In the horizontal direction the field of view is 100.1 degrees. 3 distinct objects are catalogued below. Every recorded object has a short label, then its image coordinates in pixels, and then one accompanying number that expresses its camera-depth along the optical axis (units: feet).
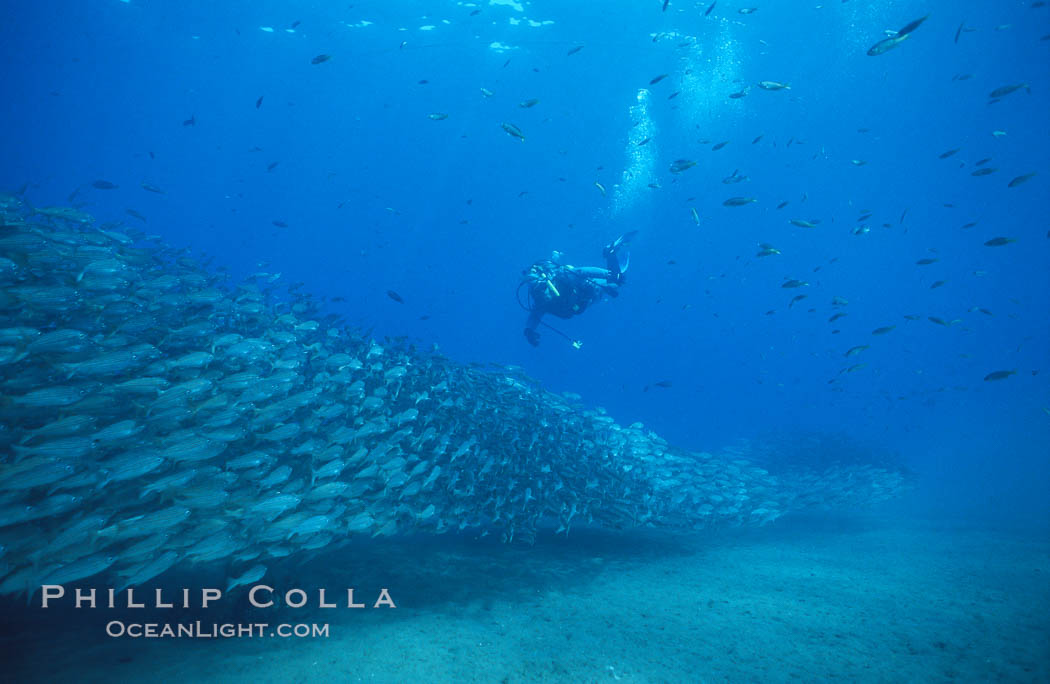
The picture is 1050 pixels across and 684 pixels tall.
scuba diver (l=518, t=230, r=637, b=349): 45.39
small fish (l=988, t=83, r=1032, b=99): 32.02
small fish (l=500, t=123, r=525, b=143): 33.06
